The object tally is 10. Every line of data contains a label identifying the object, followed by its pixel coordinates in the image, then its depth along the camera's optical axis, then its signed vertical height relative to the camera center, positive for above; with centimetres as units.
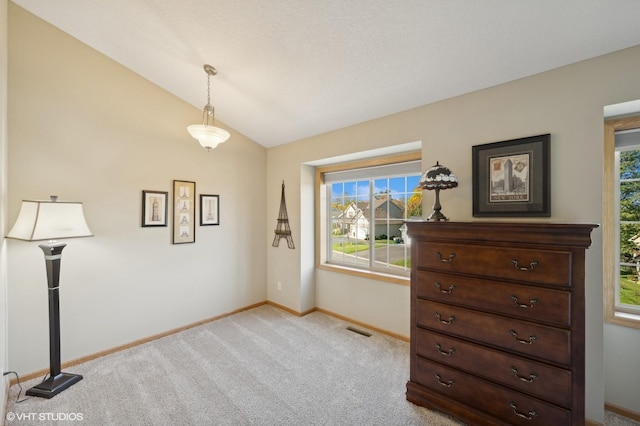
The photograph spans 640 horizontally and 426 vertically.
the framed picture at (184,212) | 314 +2
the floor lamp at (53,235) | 193 -18
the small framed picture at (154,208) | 291 +6
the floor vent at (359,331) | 308 -147
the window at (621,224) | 191 -8
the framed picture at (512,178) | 192 +29
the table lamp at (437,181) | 206 +27
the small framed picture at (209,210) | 338 +5
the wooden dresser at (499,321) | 141 -68
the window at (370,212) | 310 +2
